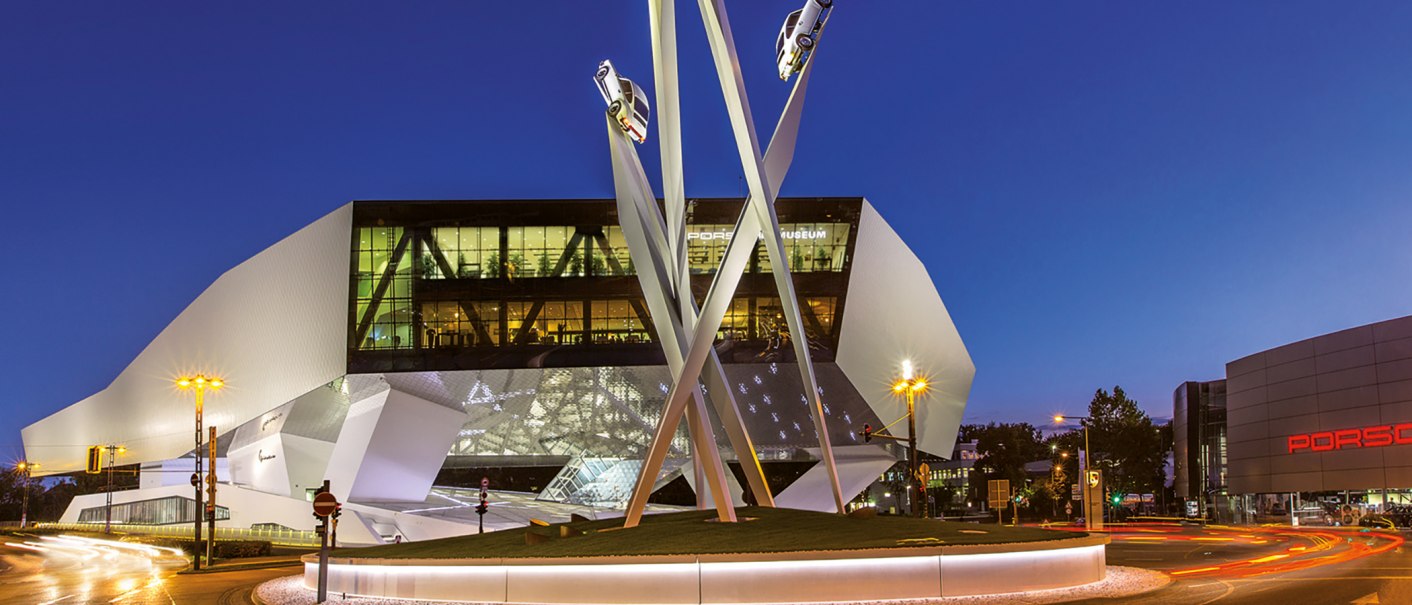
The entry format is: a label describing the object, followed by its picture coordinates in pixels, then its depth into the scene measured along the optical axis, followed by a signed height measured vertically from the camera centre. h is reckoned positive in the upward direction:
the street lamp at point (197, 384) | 35.81 +1.47
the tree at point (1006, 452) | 109.31 -3.45
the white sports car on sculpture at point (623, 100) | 26.19 +7.85
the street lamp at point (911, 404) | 30.17 +0.53
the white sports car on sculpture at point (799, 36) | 24.83 +9.02
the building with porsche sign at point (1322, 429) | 60.72 -0.60
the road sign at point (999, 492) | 40.16 -2.66
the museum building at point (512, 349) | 54.94 +3.91
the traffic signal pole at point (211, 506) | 34.38 -2.50
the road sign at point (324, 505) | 20.45 -1.47
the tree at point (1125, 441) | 87.94 -1.67
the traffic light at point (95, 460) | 38.78 -1.13
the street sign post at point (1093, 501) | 36.75 -2.83
